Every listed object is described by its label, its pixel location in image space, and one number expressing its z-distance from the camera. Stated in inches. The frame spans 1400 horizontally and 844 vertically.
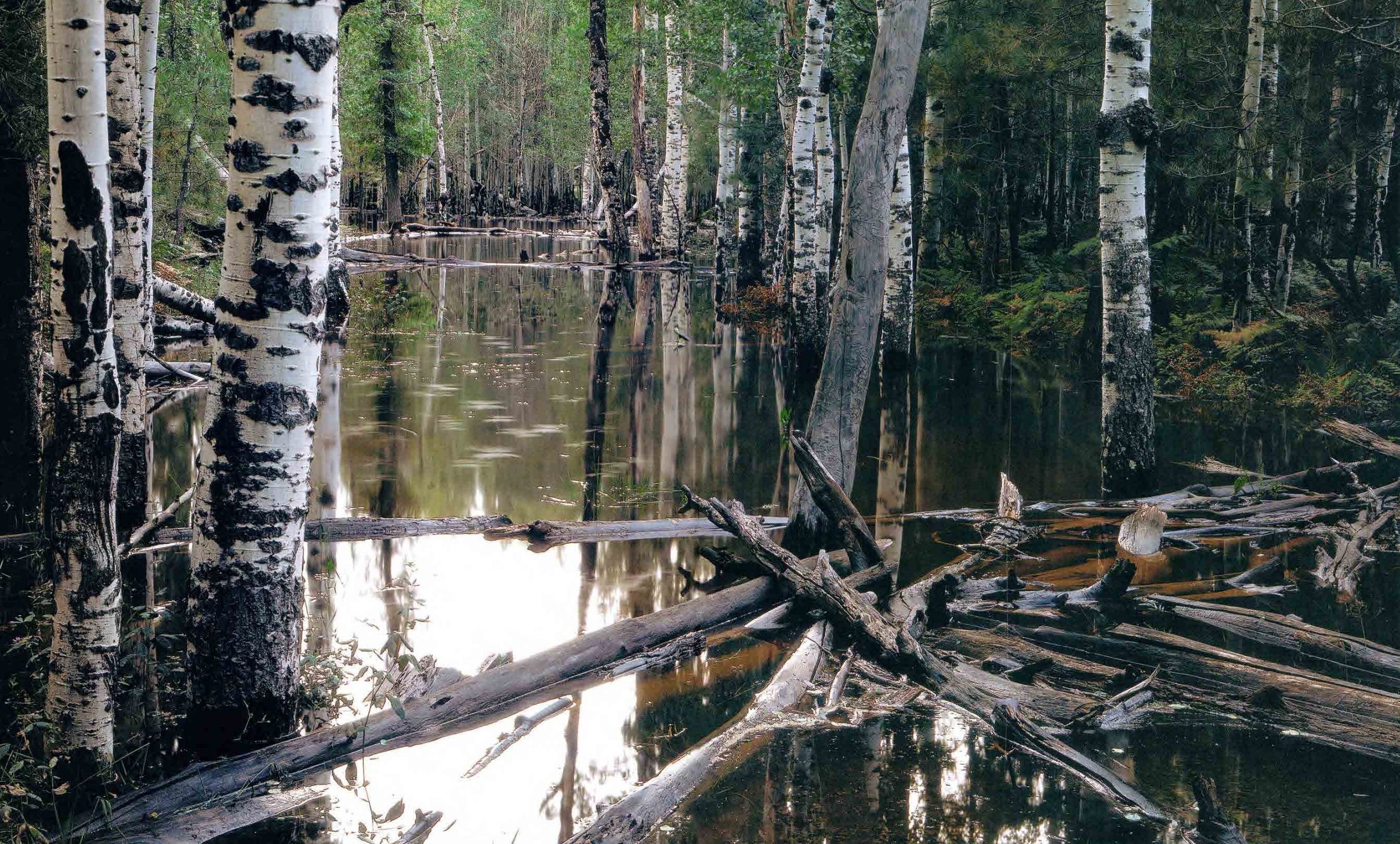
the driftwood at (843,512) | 296.4
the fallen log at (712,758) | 167.5
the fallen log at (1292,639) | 234.8
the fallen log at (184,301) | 434.9
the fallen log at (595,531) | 331.6
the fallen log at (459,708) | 167.6
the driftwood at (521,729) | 196.7
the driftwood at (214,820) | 158.1
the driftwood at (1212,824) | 170.1
